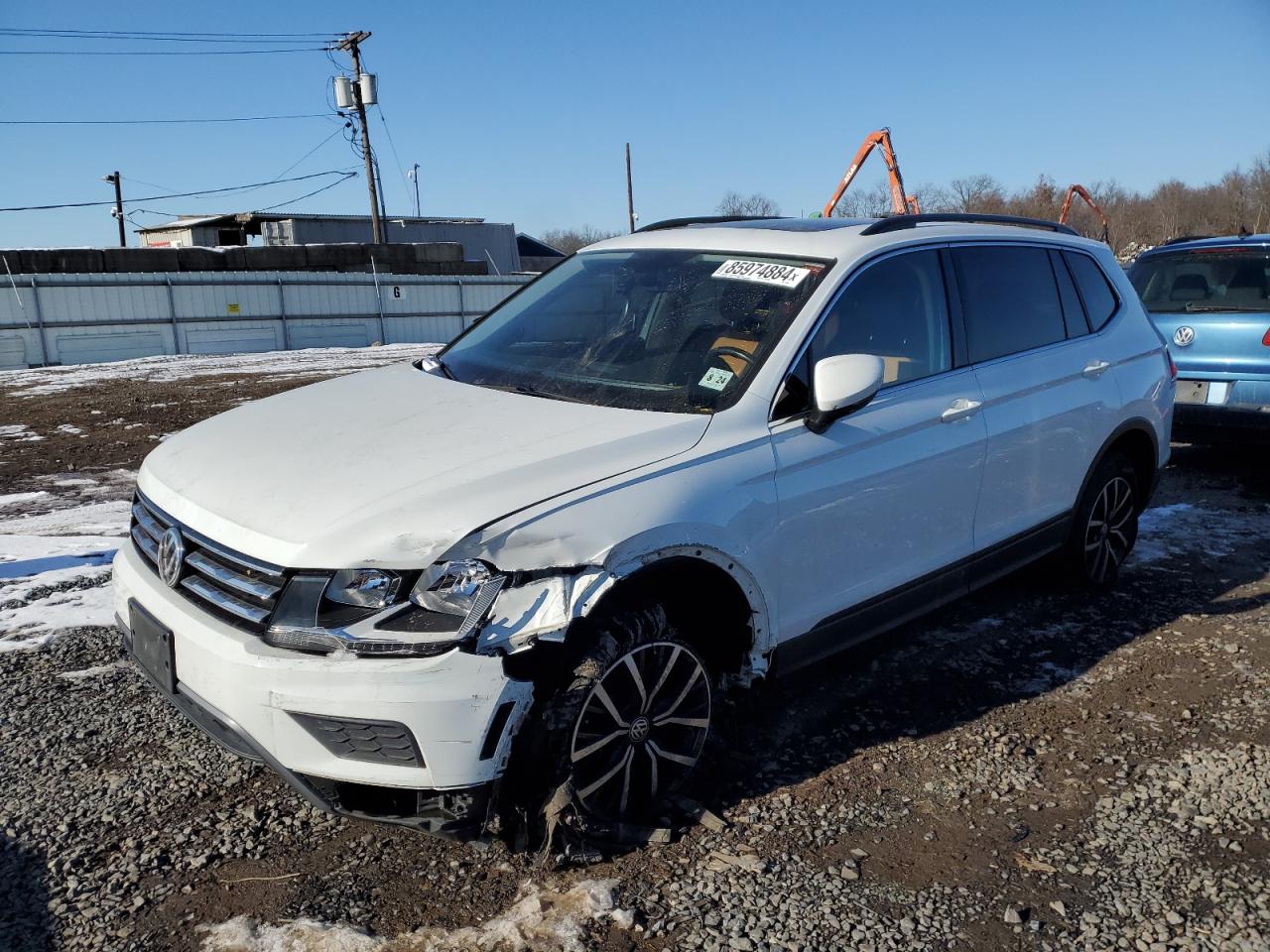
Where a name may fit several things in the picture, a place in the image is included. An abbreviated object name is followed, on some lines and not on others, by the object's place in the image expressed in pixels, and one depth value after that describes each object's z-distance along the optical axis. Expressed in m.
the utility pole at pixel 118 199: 51.69
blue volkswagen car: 7.07
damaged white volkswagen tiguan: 2.55
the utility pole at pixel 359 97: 31.16
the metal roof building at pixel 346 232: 45.50
